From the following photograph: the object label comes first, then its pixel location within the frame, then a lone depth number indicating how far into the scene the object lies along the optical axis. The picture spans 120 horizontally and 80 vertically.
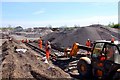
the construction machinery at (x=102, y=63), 3.55
